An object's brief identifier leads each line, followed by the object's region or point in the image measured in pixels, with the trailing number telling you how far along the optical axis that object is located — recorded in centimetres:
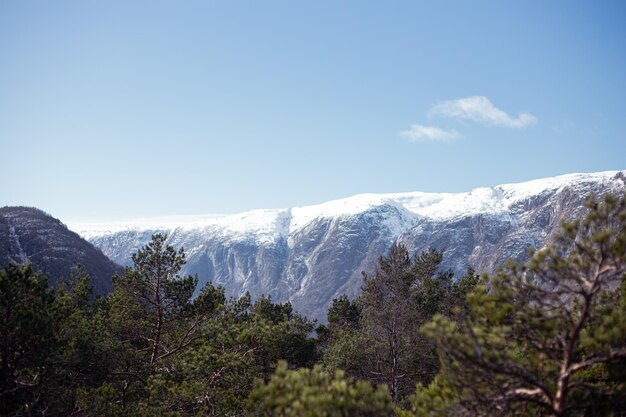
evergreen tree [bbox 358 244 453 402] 2773
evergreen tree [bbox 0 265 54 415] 1433
